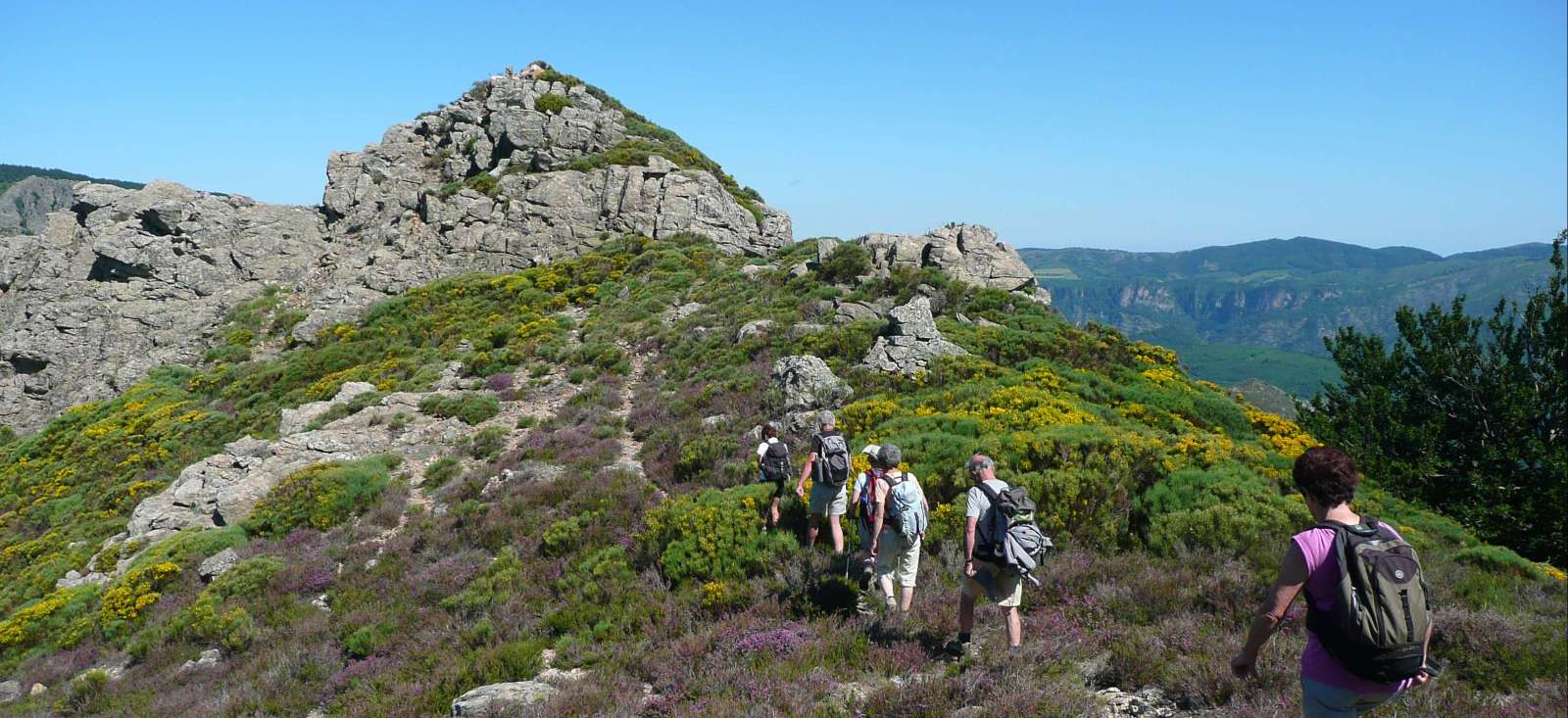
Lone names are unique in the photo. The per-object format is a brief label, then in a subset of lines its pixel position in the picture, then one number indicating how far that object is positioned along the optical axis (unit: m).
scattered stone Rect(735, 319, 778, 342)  22.20
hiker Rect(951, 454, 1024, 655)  6.74
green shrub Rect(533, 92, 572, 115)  40.22
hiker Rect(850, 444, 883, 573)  8.05
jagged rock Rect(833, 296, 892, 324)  22.61
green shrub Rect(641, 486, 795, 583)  9.66
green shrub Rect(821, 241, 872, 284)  26.28
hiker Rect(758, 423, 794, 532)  11.37
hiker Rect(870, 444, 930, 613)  7.73
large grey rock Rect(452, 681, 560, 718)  6.83
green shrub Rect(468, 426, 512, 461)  16.98
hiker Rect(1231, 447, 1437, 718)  3.64
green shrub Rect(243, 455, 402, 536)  14.38
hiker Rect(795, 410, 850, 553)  9.40
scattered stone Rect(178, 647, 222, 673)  10.08
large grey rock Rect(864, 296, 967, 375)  18.14
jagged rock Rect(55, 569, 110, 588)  14.37
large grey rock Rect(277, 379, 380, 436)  19.97
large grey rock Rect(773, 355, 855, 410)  16.64
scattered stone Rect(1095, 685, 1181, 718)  5.97
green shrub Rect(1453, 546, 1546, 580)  8.85
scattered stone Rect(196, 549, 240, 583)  12.72
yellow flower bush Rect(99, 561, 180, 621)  12.05
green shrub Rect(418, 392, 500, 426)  19.34
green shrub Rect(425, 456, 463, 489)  15.79
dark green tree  16.45
